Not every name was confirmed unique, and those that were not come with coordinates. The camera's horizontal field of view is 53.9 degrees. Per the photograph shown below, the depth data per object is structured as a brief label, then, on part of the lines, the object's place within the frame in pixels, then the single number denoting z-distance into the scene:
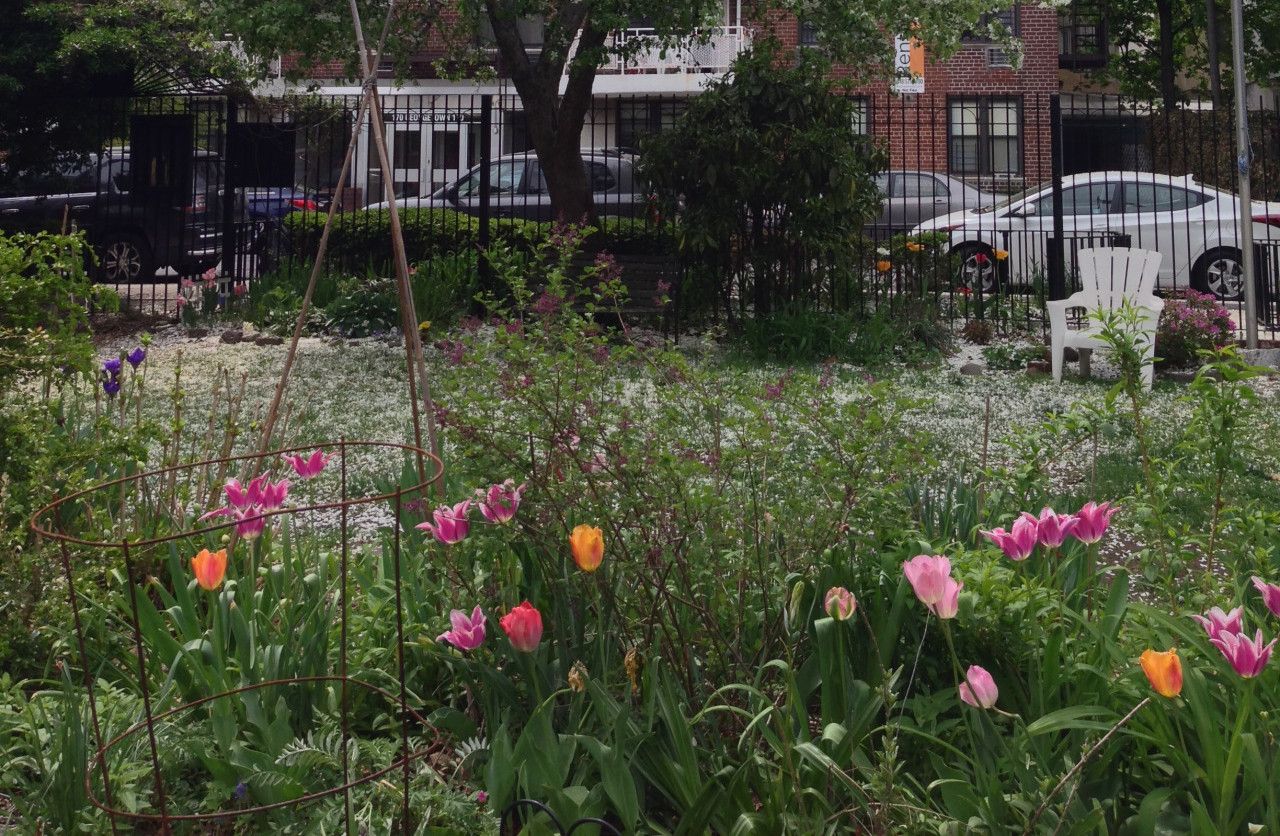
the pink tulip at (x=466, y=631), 2.20
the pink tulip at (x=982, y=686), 1.83
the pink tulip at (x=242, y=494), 2.64
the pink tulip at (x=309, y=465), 2.75
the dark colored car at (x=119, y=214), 13.66
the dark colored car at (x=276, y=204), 12.45
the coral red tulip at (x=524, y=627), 2.08
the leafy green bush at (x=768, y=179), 9.78
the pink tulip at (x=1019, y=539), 2.21
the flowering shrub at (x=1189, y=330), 8.77
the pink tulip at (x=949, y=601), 1.90
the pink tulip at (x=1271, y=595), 1.96
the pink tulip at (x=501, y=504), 2.45
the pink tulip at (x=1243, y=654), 1.80
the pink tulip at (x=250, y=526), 2.55
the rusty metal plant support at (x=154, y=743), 1.88
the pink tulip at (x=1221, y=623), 1.88
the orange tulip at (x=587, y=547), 2.08
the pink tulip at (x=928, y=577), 1.89
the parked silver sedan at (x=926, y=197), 15.42
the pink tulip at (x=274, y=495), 2.62
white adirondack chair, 8.42
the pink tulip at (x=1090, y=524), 2.34
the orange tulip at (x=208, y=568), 2.28
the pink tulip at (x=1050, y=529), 2.28
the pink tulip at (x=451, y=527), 2.38
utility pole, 8.91
